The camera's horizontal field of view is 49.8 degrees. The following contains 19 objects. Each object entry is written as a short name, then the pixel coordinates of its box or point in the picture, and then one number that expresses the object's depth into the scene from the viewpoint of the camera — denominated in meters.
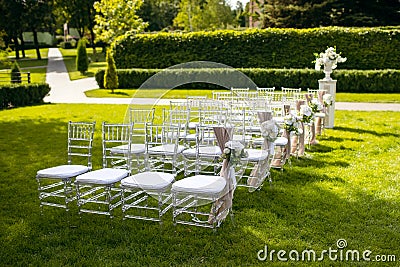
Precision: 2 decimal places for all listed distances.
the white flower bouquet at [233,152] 4.40
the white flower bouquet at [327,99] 8.75
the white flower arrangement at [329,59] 9.85
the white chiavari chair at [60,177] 4.89
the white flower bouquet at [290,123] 6.43
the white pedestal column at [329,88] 10.00
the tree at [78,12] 37.66
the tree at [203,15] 33.19
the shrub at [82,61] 25.12
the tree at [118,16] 27.72
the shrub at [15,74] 15.91
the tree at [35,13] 33.91
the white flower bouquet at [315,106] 7.70
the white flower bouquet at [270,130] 5.49
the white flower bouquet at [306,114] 7.05
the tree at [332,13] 22.48
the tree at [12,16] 32.13
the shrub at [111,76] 18.16
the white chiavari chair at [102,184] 4.64
